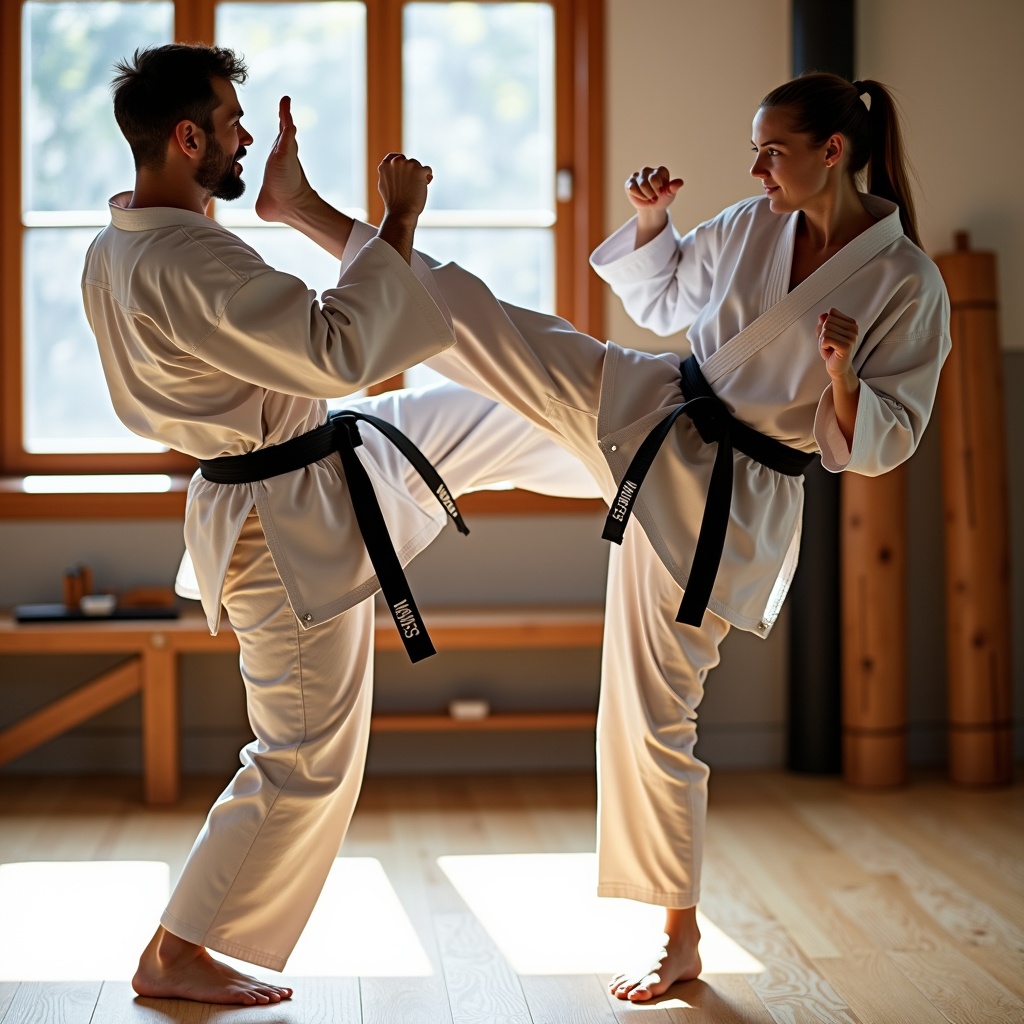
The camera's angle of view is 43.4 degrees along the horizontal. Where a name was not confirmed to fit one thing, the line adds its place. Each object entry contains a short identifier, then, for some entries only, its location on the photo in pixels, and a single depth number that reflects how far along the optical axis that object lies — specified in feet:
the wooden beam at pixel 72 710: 11.23
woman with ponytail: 6.93
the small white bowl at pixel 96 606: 11.43
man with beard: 6.25
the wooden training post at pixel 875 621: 11.77
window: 12.35
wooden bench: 11.15
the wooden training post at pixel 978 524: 11.88
